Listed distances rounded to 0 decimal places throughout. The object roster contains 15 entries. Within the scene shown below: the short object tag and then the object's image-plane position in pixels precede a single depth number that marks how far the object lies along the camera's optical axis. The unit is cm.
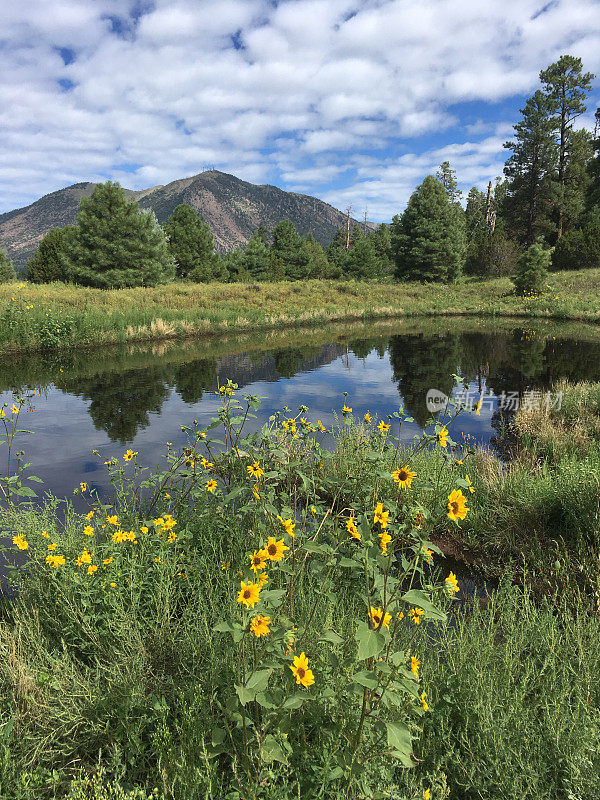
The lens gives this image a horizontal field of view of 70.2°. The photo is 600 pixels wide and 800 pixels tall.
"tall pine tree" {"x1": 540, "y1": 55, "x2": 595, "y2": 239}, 4209
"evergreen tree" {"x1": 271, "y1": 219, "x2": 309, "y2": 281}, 4644
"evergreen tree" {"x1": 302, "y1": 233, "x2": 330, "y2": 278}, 4866
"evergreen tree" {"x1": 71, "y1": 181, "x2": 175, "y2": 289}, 2989
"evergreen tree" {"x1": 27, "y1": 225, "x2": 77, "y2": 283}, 3603
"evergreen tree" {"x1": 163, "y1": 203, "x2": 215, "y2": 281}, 4147
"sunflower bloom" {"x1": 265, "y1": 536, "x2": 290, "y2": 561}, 160
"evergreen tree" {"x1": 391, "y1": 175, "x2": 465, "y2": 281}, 4156
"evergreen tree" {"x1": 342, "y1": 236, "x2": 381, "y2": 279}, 4631
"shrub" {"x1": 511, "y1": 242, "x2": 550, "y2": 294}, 3092
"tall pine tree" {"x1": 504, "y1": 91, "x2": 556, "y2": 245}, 4250
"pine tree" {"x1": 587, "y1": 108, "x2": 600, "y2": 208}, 4218
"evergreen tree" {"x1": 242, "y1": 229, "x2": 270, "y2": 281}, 4347
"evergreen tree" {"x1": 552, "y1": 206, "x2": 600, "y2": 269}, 3675
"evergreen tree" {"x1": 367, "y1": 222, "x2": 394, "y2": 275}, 6012
